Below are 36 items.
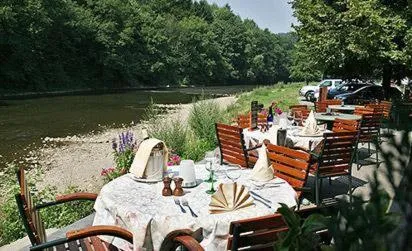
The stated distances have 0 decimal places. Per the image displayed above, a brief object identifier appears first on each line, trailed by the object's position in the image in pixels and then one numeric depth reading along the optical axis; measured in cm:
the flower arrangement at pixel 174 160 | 670
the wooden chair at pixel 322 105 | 1396
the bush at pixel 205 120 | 1069
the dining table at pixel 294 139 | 734
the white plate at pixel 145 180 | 406
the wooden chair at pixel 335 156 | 602
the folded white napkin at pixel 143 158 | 407
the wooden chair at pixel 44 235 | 303
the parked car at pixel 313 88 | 2874
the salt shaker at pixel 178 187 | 370
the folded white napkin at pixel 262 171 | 418
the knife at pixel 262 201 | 357
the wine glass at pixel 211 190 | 384
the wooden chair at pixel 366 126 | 839
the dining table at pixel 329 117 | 1012
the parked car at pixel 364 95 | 2095
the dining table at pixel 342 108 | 1332
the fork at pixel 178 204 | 337
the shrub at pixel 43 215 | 555
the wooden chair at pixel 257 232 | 261
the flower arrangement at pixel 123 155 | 691
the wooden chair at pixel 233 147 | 670
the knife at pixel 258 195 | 367
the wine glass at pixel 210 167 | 414
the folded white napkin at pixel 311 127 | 758
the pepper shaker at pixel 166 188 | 370
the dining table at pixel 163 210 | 321
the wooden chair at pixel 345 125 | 830
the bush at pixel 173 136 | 925
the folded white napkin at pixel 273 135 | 698
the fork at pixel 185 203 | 343
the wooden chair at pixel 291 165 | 477
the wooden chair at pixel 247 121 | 874
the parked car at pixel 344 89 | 2292
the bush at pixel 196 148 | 902
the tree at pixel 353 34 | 1527
